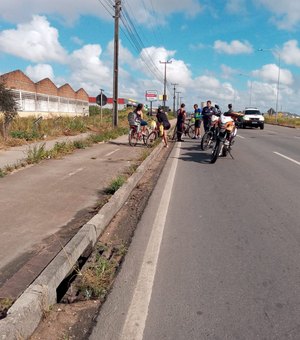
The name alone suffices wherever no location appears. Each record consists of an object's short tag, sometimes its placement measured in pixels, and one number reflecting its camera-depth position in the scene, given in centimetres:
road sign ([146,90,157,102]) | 5728
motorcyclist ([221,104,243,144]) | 1314
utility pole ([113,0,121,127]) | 2459
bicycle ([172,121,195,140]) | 2250
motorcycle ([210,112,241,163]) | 1240
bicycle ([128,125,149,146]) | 1740
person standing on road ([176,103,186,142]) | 1917
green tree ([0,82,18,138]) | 1555
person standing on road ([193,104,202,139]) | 2045
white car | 3643
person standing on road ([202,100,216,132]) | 1922
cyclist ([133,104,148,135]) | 1688
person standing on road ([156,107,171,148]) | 1666
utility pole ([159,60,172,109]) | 6630
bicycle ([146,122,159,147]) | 1749
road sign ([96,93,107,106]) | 2556
